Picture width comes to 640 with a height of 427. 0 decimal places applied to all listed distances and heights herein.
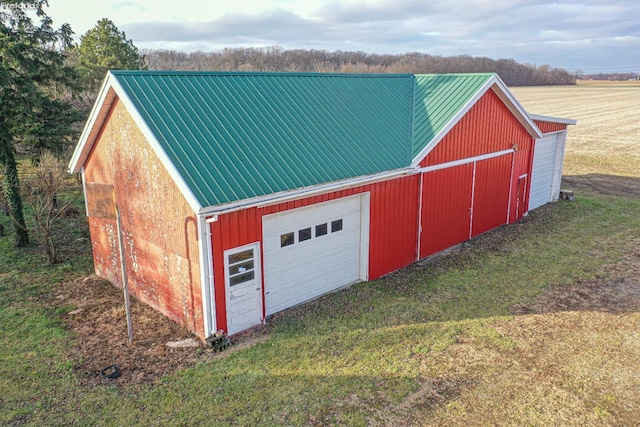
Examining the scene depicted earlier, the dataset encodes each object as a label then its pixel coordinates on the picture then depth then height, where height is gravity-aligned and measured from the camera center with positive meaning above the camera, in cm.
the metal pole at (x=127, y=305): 942 -435
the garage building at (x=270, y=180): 993 -212
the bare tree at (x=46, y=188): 1412 -298
